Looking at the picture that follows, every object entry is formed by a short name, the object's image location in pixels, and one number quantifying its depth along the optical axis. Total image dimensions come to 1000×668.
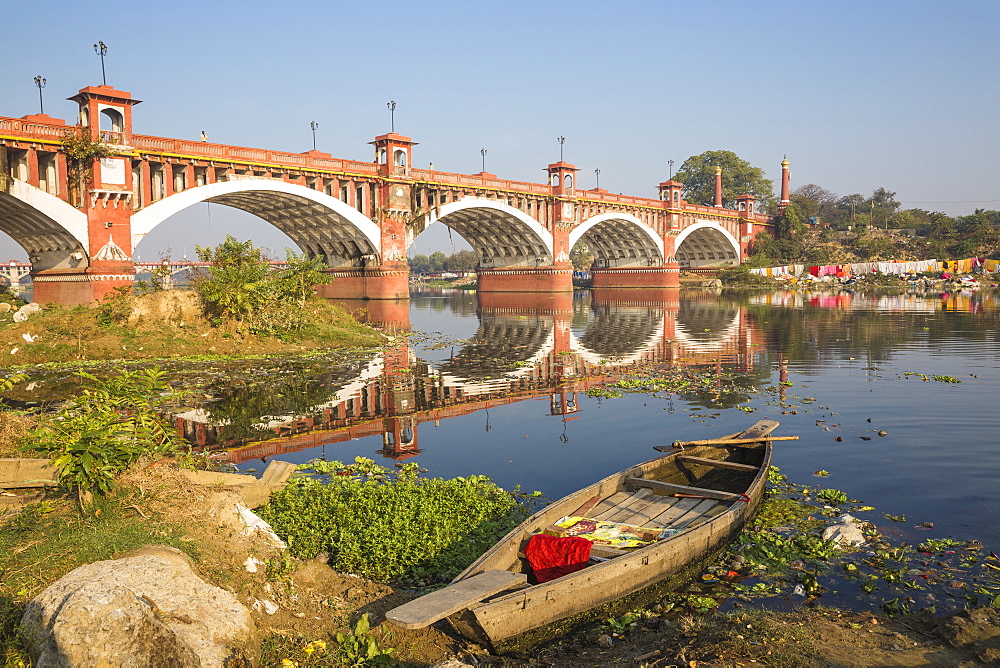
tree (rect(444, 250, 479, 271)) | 155.12
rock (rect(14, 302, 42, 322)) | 25.67
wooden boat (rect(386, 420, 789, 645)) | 5.82
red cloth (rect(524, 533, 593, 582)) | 6.97
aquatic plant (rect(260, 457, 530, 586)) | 7.69
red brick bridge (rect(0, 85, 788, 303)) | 32.97
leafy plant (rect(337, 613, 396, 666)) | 5.72
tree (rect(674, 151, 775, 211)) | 116.62
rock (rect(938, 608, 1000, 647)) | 6.09
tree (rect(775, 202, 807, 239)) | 99.19
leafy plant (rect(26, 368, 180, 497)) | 6.93
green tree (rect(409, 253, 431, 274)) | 181.12
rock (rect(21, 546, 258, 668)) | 4.60
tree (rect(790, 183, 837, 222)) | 129.75
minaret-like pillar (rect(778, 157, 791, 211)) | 102.50
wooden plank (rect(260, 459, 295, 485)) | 9.14
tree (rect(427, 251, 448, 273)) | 179.75
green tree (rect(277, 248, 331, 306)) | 26.15
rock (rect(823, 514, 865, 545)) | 8.49
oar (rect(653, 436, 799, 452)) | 10.93
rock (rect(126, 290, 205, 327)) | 23.88
